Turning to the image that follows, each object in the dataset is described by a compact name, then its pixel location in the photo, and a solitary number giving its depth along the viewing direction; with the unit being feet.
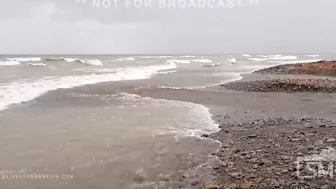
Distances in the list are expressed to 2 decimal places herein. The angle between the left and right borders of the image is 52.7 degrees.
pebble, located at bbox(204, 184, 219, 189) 17.88
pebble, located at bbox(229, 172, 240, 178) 19.30
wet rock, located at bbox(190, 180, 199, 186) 18.60
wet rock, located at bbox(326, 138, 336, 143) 25.72
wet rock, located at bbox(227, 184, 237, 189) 17.75
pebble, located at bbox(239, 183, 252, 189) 17.70
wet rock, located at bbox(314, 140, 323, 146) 25.19
